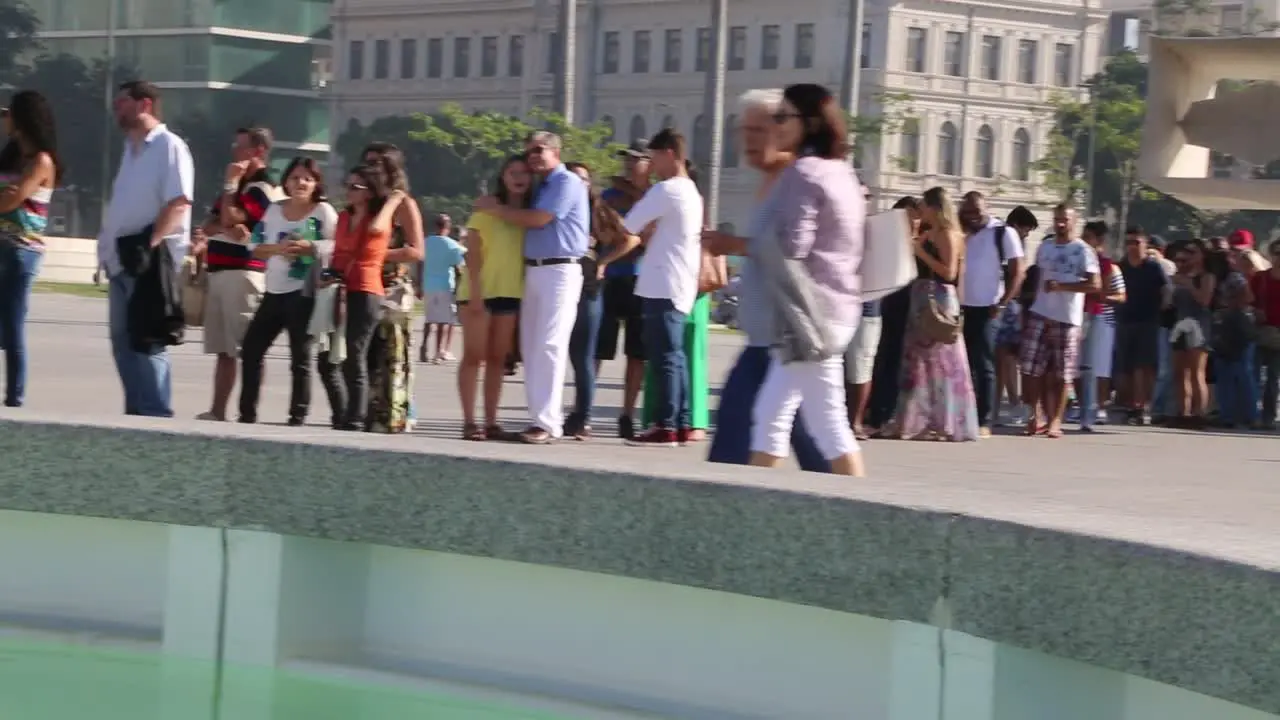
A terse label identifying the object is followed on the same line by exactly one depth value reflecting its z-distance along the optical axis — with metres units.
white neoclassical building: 113.88
